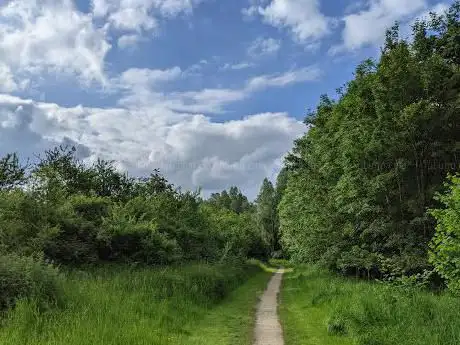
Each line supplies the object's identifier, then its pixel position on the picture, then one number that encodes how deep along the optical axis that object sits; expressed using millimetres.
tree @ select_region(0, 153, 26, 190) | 23219
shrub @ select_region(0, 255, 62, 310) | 11117
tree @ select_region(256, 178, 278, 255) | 93500
